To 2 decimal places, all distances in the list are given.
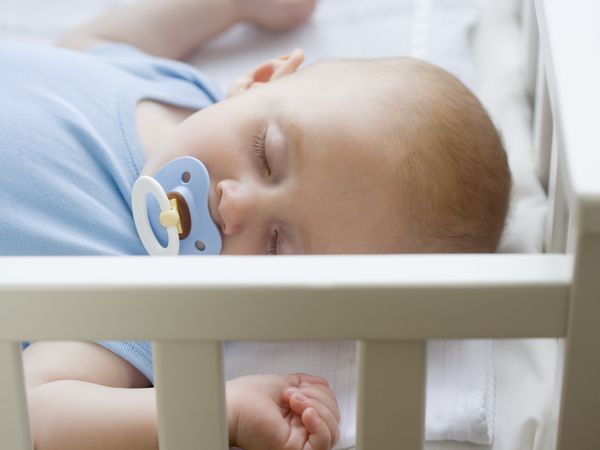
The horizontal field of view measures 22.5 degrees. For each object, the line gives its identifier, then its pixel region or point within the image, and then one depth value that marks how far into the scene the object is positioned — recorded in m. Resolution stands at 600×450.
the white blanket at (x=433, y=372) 0.59
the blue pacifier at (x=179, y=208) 0.62
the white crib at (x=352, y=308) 0.48
